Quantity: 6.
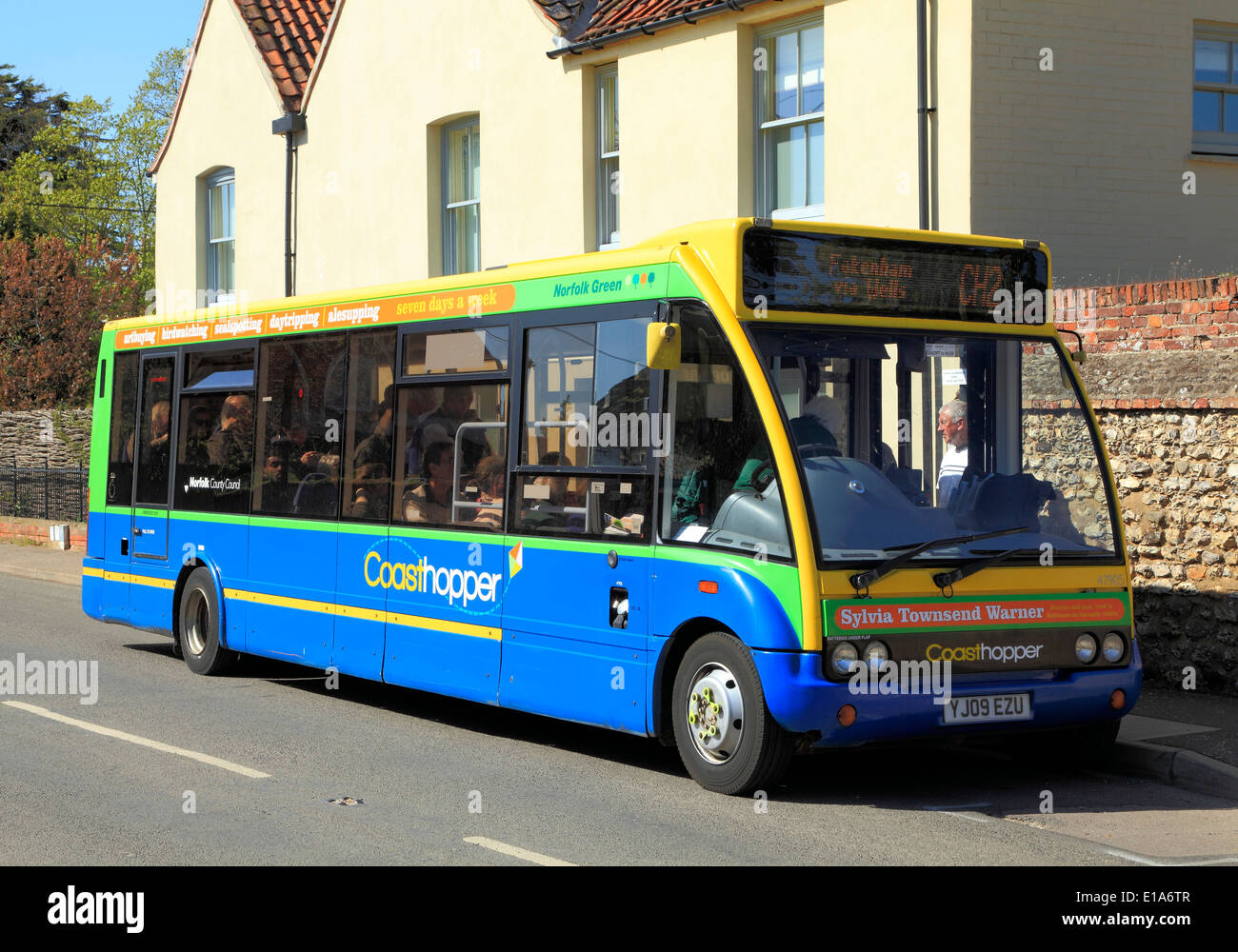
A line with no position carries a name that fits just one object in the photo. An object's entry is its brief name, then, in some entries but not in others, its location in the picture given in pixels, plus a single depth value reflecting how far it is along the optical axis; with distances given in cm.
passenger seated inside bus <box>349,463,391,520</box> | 1050
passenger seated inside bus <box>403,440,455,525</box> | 991
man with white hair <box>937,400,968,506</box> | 811
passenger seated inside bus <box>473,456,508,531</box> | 948
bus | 766
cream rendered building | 1409
